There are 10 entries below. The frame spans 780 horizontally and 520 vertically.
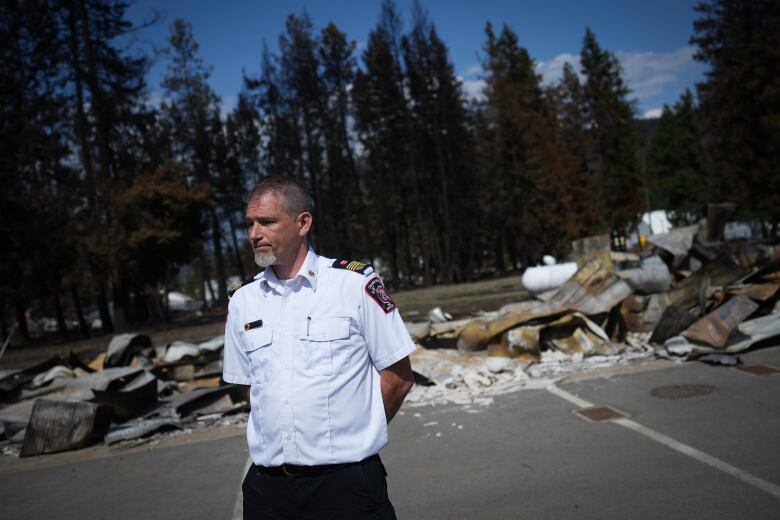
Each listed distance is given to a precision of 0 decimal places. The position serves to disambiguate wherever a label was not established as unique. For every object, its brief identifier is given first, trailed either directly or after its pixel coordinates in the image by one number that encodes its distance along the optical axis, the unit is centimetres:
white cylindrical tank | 1485
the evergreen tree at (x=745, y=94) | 2655
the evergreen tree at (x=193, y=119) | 4091
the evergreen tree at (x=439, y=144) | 4088
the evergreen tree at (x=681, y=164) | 5888
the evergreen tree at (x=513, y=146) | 3688
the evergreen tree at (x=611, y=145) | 4012
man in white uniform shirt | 234
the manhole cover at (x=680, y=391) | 658
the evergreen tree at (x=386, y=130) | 4044
